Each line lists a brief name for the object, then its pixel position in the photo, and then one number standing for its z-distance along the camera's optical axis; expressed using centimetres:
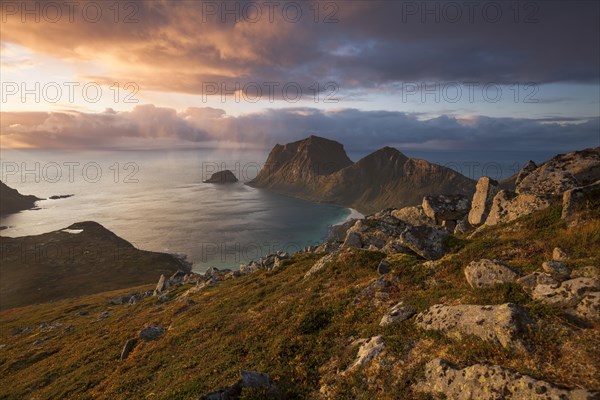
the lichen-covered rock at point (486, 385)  965
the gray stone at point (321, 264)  3497
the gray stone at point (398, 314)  1766
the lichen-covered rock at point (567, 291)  1319
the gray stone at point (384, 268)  2591
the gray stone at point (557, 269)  1491
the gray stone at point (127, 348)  3118
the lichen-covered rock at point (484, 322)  1272
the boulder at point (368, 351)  1530
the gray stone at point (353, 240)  4272
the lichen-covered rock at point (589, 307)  1225
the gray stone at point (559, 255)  1749
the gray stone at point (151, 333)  3332
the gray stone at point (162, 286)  7733
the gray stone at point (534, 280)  1478
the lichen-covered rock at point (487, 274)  1692
